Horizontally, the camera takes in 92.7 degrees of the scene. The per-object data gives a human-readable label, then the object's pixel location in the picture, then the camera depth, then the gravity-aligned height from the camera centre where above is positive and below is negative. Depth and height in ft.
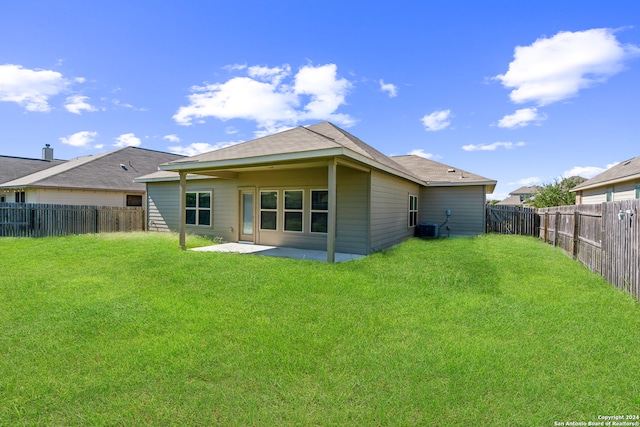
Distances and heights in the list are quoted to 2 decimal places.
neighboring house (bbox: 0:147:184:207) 54.54 +4.91
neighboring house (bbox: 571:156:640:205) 43.08 +4.87
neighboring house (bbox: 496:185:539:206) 178.56 +11.08
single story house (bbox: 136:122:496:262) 27.02 +1.79
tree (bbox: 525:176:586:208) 74.02 +4.82
